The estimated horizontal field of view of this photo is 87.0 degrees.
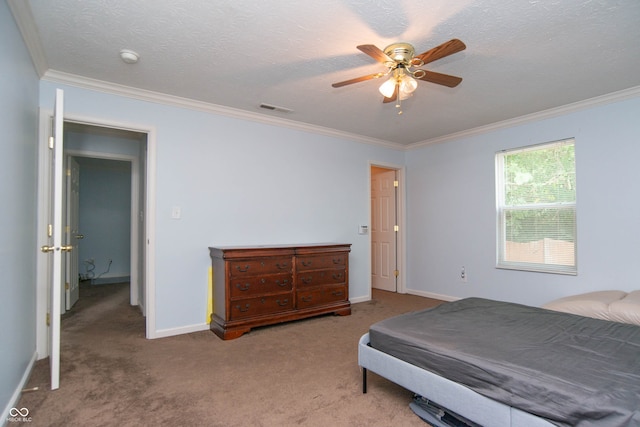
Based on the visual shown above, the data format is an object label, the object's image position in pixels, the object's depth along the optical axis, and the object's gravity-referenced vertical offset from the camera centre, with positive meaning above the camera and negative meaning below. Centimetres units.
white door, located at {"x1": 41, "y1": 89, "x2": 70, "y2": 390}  218 -19
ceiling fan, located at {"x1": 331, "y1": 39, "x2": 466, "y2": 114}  235 +103
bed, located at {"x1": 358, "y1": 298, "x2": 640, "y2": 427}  137 -71
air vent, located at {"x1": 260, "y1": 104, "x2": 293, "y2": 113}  380 +125
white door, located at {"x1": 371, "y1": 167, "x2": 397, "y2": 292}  575 -22
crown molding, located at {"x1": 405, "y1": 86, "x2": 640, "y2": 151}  340 +121
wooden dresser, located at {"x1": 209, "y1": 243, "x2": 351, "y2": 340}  340 -75
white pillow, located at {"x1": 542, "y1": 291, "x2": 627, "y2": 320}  283 -78
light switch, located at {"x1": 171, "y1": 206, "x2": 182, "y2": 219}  354 +6
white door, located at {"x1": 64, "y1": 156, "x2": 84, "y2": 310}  447 -19
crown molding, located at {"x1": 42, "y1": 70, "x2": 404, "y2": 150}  303 +122
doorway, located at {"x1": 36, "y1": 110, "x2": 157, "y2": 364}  288 +30
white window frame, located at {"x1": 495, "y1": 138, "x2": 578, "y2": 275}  382 -2
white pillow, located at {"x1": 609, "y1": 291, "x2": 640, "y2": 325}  259 -74
